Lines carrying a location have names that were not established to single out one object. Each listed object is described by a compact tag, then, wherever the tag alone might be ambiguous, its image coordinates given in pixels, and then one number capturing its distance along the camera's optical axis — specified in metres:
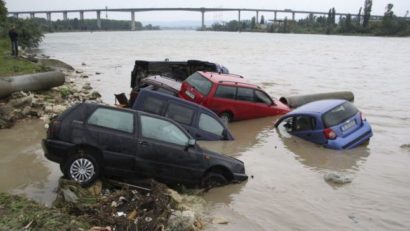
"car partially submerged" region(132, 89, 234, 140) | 11.78
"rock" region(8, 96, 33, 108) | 16.02
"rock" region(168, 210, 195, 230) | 7.07
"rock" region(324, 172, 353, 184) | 10.76
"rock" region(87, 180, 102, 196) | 8.30
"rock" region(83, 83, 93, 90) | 23.84
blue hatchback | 13.69
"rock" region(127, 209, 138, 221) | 7.20
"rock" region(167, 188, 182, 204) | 8.02
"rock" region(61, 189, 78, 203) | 7.50
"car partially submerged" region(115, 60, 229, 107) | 15.28
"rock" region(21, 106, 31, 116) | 15.57
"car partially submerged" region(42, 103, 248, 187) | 8.51
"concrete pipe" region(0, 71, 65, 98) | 17.11
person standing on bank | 27.86
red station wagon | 15.74
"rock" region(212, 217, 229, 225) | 8.05
